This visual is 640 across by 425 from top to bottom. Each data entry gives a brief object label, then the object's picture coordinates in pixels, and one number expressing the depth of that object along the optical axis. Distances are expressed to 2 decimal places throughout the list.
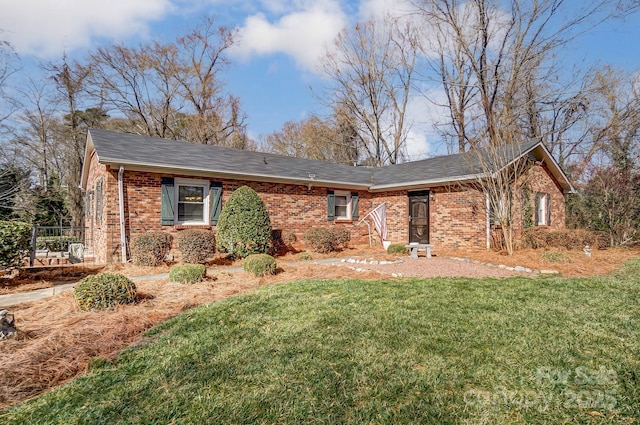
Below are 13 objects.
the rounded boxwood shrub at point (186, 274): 6.00
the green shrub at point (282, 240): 11.22
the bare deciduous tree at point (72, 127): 19.17
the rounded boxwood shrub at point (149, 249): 8.03
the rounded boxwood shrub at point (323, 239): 10.86
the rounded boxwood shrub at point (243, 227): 8.89
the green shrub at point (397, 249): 10.41
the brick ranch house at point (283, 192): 8.88
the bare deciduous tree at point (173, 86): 20.05
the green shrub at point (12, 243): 6.01
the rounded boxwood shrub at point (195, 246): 8.30
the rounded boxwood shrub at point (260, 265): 6.72
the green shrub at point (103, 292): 4.38
